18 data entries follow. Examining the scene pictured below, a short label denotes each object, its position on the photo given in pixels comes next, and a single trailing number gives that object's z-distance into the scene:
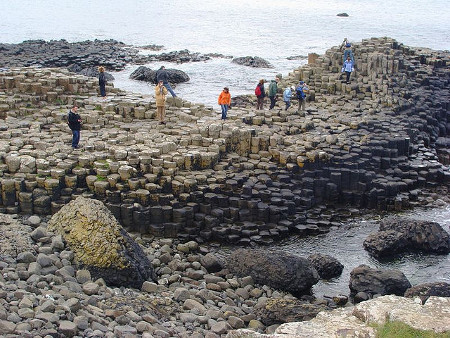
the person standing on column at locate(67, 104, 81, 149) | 21.02
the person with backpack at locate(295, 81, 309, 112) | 27.16
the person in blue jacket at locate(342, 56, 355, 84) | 31.97
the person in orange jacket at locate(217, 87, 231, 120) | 24.91
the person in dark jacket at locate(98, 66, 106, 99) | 26.19
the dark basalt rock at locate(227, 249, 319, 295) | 16.31
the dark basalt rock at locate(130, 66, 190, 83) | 42.53
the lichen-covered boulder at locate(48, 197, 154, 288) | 14.80
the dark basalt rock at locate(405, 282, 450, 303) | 15.33
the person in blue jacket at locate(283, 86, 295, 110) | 27.72
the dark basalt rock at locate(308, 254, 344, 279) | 17.48
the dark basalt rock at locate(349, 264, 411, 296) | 16.38
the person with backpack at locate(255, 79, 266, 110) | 27.34
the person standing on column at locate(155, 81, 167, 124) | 23.69
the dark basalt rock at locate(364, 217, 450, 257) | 18.81
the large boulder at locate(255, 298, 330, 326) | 14.11
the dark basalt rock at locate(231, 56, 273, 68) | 50.19
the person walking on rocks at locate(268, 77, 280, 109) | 27.55
